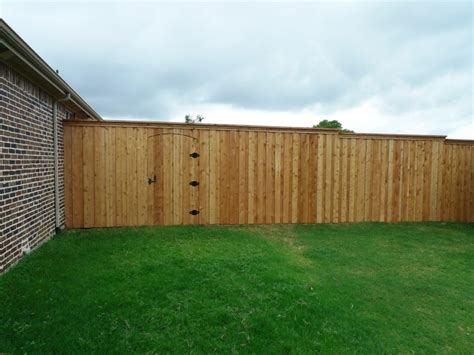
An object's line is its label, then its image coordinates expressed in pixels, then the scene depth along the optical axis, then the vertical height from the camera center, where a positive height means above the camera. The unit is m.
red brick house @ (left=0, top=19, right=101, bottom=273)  3.41 +0.22
